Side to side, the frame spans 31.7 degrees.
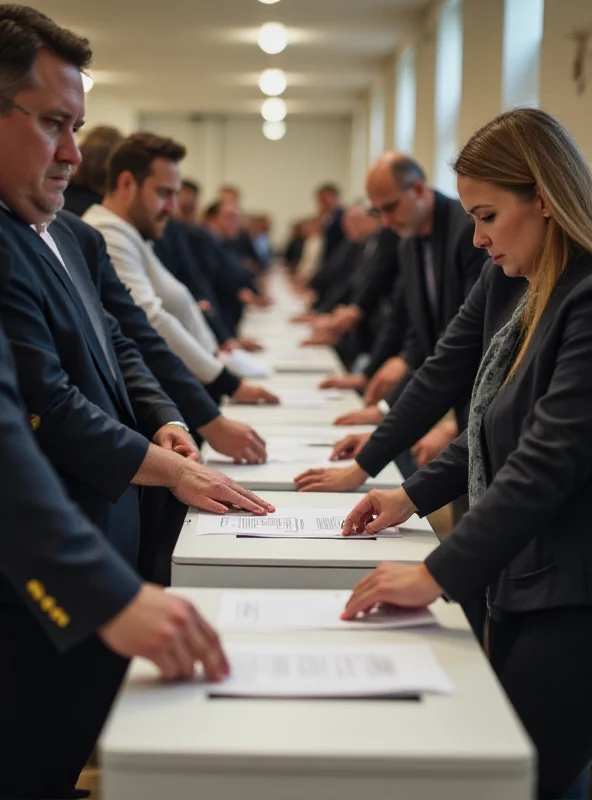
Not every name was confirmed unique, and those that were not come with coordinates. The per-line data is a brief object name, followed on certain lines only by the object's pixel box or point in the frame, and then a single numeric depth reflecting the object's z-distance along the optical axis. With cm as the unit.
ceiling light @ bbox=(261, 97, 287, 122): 1713
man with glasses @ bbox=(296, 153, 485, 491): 358
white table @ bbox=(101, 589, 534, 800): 119
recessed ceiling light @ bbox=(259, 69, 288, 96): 1334
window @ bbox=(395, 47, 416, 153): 1045
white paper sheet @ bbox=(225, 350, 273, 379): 455
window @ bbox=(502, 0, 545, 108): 569
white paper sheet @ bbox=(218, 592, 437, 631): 158
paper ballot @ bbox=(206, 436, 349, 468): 279
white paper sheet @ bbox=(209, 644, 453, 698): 135
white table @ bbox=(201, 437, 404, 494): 252
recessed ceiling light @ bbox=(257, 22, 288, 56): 982
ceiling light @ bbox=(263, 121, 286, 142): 2119
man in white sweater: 349
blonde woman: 158
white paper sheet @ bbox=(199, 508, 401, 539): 204
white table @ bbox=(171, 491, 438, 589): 186
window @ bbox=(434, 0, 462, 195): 800
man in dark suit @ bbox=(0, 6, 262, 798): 174
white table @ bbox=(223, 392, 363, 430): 346
